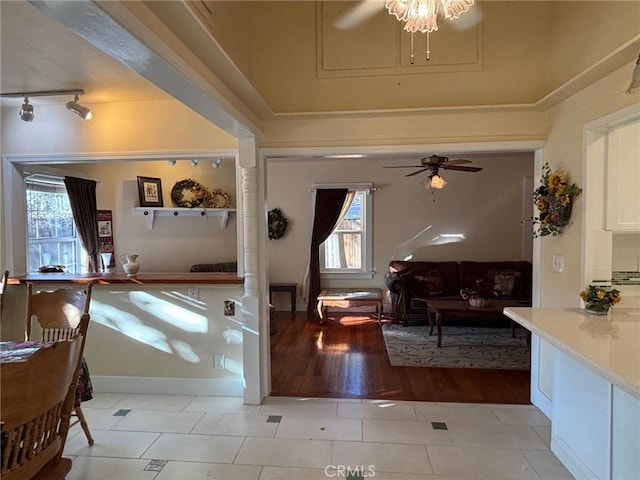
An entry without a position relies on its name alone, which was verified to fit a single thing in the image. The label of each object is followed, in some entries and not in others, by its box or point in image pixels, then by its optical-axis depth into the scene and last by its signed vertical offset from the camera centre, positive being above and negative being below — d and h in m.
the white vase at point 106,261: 5.14 -0.40
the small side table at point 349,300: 5.47 -1.02
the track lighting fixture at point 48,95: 2.68 +1.01
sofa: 5.57 -0.78
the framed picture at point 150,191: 5.33 +0.61
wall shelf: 5.47 +0.31
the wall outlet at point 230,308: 3.17 -0.65
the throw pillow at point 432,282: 5.74 -0.80
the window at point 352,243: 6.43 -0.20
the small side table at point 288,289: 6.32 -0.98
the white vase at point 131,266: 3.30 -0.30
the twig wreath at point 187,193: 5.57 +0.60
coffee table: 4.55 -0.97
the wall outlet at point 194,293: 3.21 -0.53
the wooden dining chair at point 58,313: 2.48 -0.54
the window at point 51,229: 4.30 +0.05
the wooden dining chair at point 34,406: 1.20 -0.61
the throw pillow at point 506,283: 5.61 -0.80
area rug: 3.99 -1.42
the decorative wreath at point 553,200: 2.53 +0.22
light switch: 2.68 -0.24
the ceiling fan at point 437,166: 4.02 +0.74
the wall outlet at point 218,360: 3.20 -1.11
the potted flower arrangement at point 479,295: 4.66 -0.88
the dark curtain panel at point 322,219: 6.38 +0.22
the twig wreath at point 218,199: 5.66 +0.52
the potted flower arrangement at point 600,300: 2.16 -0.41
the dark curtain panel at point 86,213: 4.57 +0.26
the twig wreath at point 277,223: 6.54 +0.16
